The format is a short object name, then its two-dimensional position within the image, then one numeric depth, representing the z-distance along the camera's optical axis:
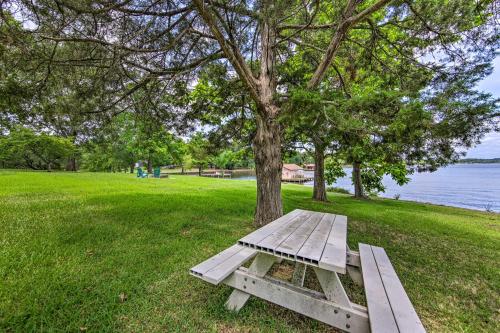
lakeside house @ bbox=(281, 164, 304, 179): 47.31
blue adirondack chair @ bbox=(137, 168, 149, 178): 16.45
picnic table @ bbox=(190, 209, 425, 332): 1.51
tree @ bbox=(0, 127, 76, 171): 18.60
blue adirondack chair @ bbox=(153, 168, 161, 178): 18.02
